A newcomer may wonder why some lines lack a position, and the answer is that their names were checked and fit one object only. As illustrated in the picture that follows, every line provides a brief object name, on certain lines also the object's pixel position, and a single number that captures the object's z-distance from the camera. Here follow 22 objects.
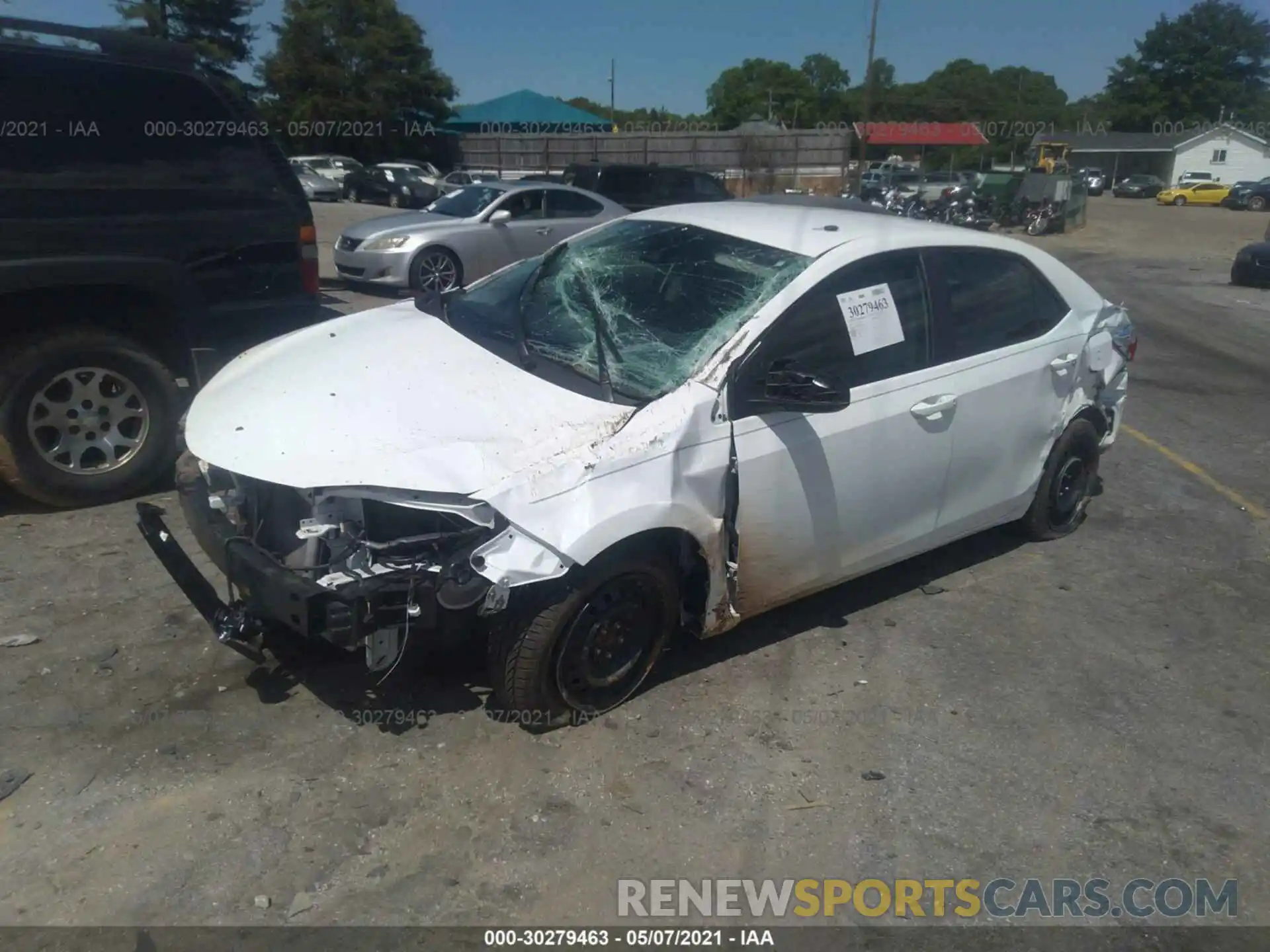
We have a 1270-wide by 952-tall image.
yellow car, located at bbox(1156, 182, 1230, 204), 54.47
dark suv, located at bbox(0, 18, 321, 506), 4.72
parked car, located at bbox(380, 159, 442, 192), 34.06
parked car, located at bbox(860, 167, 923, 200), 33.94
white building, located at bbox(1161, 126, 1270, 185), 70.06
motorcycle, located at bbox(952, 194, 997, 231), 29.31
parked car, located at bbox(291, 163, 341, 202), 31.83
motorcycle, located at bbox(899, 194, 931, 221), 25.99
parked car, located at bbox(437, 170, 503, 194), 30.80
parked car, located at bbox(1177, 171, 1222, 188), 57.13
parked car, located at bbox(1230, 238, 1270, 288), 16.89
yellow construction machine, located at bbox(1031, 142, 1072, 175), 44.25
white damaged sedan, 3.20
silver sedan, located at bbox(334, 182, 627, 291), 12.23
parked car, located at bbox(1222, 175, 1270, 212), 49.72
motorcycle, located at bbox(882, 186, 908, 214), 27.58
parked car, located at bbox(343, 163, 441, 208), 31.80
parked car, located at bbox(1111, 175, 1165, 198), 61.56
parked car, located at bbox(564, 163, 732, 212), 17.33
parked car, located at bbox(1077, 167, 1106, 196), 61.04
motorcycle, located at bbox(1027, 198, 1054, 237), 29.88
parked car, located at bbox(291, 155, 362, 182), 35.53
